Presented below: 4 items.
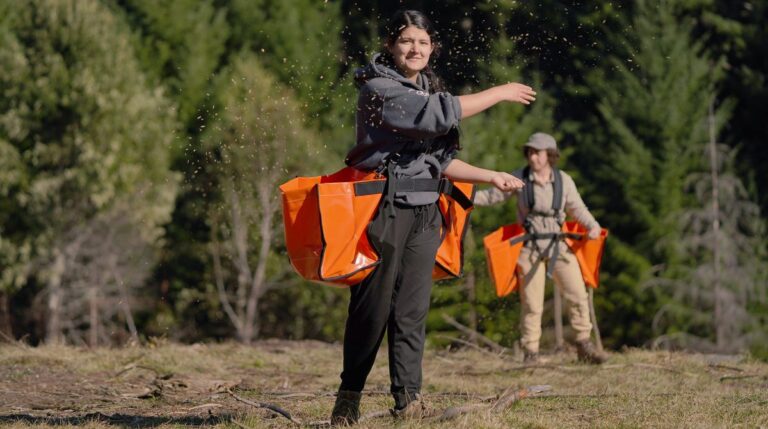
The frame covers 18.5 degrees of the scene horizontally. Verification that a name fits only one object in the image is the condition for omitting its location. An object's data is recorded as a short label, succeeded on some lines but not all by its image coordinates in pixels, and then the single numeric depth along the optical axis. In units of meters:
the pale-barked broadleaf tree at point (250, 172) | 64.00
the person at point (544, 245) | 17.35
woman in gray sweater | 9.68
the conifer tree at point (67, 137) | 65.14
